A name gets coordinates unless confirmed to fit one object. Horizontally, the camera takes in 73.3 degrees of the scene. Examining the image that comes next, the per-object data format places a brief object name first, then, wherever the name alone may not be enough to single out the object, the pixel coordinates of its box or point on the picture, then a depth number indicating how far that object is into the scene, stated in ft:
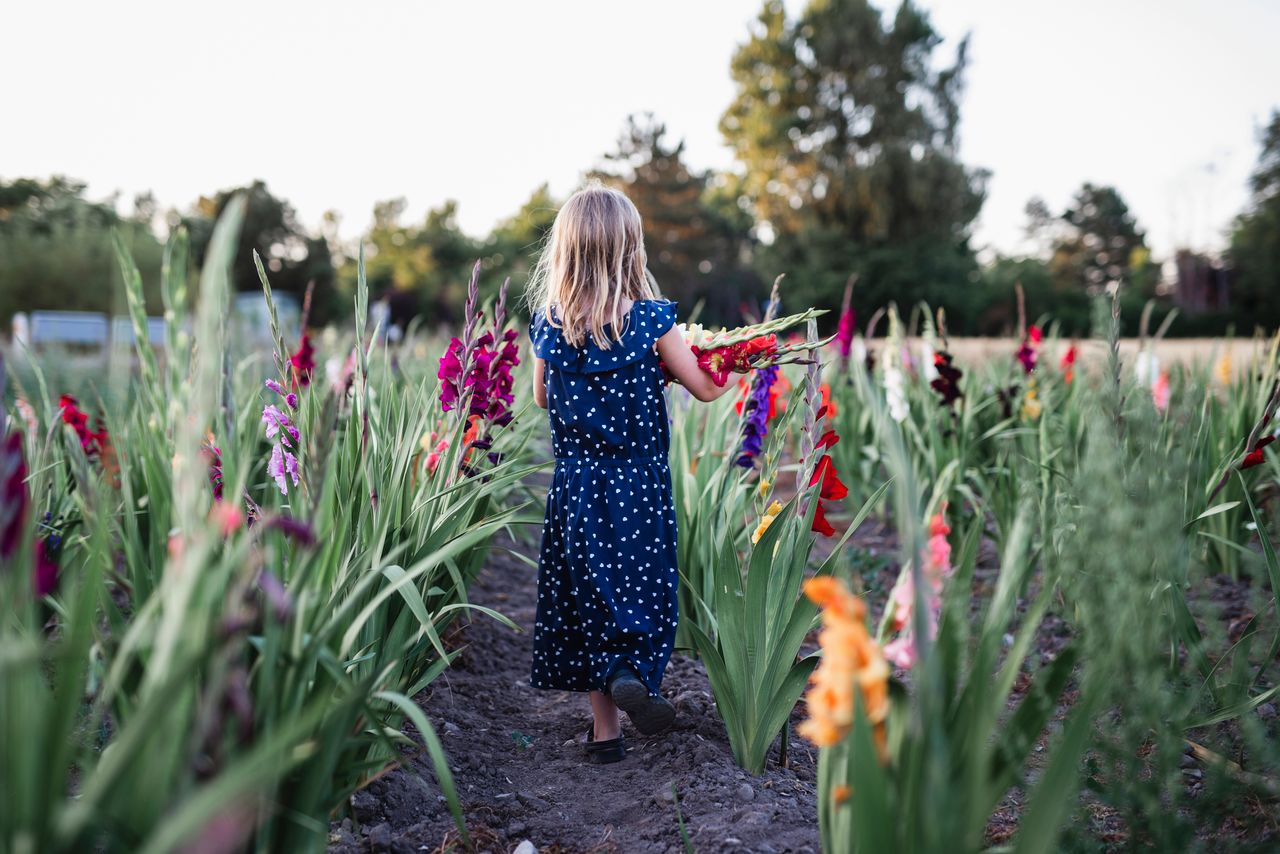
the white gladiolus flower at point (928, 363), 15.28
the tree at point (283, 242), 115.96
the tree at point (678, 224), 97.96
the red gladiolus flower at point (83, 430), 9.07
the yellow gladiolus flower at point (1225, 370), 14.59
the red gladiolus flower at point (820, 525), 7.02
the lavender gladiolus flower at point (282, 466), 6.44
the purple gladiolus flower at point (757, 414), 9.23
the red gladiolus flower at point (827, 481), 6.97
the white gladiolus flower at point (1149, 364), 13.14
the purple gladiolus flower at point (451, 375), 7.59
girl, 7.61
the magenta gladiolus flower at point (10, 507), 3.46
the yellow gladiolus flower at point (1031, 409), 13.43
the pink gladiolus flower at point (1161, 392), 12.59
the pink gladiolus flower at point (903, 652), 3.85
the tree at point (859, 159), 91.04
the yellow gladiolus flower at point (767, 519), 7.12
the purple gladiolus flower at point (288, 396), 6.82
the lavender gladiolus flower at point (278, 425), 6.77
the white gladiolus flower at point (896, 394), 12.92
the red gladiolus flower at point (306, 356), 11.44
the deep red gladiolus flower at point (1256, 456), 8.34
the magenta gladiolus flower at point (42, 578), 3.58
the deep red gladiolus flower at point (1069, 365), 15.62
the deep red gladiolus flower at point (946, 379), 12.71
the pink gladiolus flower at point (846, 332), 13.20
